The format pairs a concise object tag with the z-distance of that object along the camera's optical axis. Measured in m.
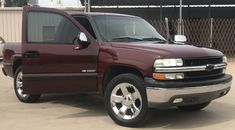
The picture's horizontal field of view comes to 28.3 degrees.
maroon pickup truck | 6.43
